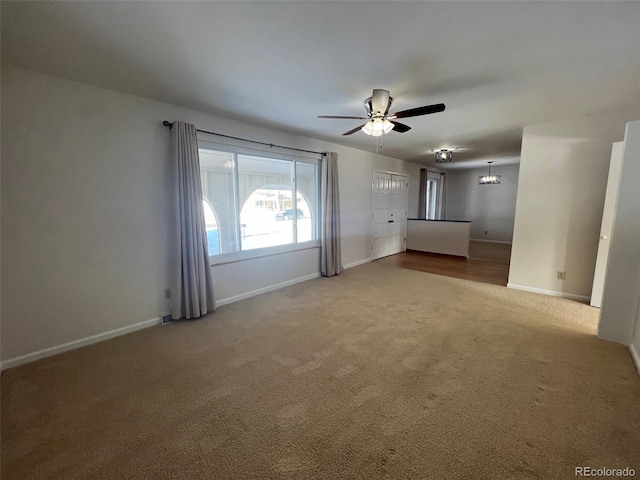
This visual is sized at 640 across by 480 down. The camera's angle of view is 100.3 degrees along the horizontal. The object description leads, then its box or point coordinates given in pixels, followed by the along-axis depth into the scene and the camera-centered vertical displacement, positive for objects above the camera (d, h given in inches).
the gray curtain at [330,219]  188.9 -7.7
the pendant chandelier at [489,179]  317.9 +35.6
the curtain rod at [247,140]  118.0 +37.0
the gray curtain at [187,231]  118.1 -10.6
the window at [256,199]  140.5 +5.2
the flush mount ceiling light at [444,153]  220.1 +45.6
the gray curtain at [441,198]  363.7 +15.0
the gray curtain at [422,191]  316.2 +20.4
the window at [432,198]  356.2 +14.4
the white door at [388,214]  251.3 -5.4
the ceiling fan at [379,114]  99.9 +36.2
